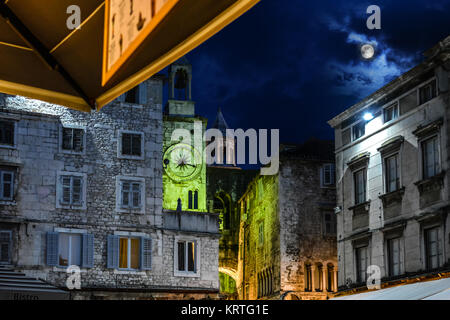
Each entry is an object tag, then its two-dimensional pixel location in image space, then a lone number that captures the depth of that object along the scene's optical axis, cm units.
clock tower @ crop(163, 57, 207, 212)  3809
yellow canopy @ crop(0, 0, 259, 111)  544
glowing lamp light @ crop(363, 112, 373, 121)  2818
